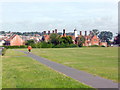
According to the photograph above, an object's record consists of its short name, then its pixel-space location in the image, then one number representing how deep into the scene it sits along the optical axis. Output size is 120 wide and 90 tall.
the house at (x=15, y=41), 133.25
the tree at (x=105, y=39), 187.73
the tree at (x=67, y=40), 119.31
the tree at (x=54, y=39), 117.57
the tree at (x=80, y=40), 133.41
